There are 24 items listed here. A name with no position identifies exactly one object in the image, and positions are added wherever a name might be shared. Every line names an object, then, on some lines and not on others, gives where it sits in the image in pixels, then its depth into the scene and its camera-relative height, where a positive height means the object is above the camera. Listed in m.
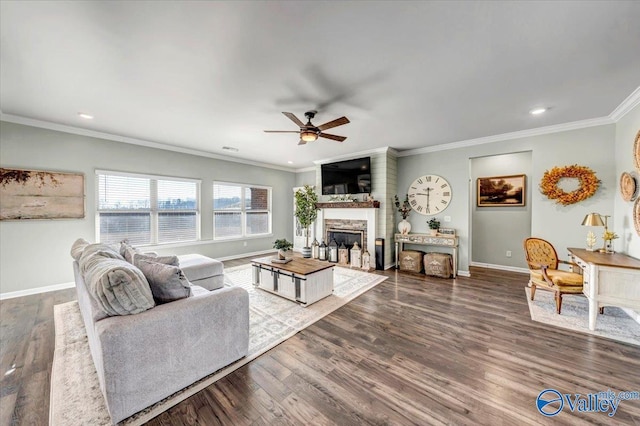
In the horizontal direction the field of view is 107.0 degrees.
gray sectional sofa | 1.47 -0.94
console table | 4.70 -0.62
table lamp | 3.16 -0.15
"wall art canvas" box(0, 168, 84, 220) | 3.57 +0.26
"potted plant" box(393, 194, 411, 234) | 5.34 -0.02
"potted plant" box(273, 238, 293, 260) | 3.89 -0.58
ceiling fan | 2.82 +1.06
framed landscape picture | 5.11 +0.46
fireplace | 5.47 -0.31
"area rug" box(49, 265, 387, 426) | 1.57 -1.33
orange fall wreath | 3.68 +0.45
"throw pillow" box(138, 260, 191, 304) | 1.85 -0.57
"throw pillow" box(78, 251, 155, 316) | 1.55 -0.53
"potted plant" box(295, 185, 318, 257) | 6.42 +0.11
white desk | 2.44 -0.77
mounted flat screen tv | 5.50 +0.84
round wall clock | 5.09 +0.38
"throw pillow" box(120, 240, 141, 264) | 2.62 -0.48
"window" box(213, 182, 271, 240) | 6.14 +0.02
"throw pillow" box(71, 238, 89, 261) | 2.72 -0.47
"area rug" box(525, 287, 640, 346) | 2.55 -1.30
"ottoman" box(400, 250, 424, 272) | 5.04 -1.06
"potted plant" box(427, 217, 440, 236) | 5.00 -0.31
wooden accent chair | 2.99 -0.85
